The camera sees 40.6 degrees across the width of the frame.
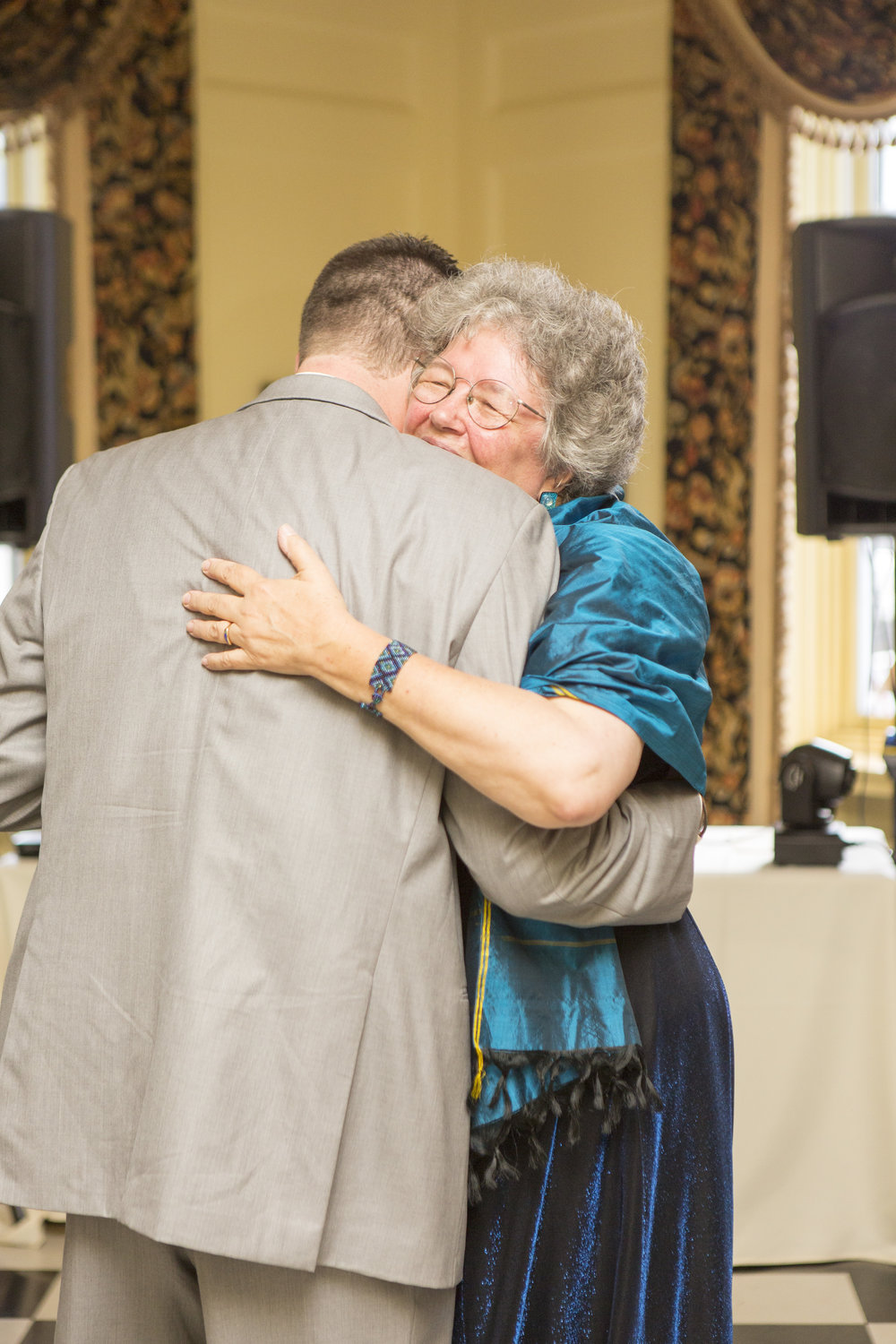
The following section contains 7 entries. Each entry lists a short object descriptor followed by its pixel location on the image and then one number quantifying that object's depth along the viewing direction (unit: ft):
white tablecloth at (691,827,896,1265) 7.85
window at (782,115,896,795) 13.83
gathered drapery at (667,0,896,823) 12.96
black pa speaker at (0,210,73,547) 8.90
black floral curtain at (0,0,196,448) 13.44
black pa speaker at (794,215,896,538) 9.18
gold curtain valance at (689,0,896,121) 12.77
